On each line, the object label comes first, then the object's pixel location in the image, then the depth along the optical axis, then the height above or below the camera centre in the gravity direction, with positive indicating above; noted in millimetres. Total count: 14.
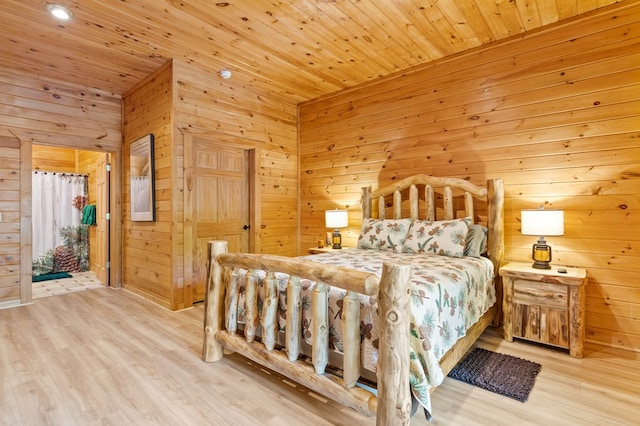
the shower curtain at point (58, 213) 5746 +23
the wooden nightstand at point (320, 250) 4082 -486
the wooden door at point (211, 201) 3783 +146
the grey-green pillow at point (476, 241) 3016 -286
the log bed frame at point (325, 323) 1438 -645
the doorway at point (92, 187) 4863 +450
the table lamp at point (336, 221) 4191 -120
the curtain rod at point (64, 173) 5827 +756
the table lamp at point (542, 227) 2611 -140
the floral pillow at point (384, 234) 3396 -249
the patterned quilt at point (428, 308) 1584 -579
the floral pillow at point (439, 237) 2988 -253
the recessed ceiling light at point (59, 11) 2647 +1699
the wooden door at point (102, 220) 4812 -96
